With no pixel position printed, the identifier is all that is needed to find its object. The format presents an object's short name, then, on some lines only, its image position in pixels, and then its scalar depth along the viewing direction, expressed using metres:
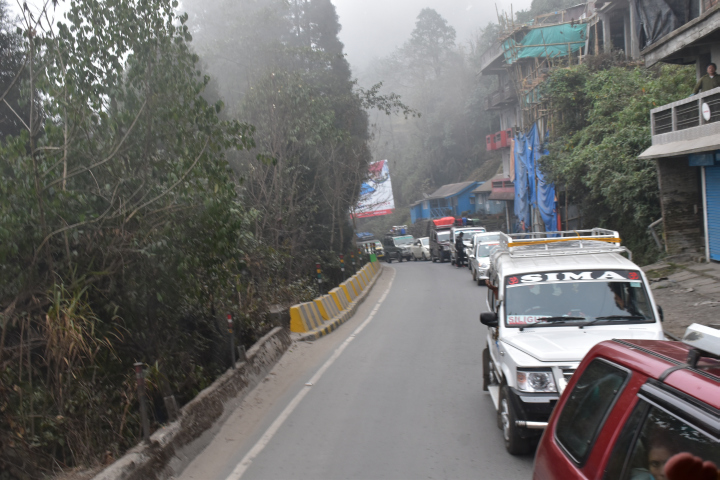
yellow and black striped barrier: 14.51
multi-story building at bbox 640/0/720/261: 16.16
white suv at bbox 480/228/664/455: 5.75
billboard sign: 60.86
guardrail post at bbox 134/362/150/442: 6.18
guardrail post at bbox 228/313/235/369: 9.50
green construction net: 42.03
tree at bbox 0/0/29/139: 10.69
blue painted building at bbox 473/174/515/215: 49.28
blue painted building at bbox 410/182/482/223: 66.62
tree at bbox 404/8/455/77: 95.62
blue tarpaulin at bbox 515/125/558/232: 33.78
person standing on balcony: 15.76
